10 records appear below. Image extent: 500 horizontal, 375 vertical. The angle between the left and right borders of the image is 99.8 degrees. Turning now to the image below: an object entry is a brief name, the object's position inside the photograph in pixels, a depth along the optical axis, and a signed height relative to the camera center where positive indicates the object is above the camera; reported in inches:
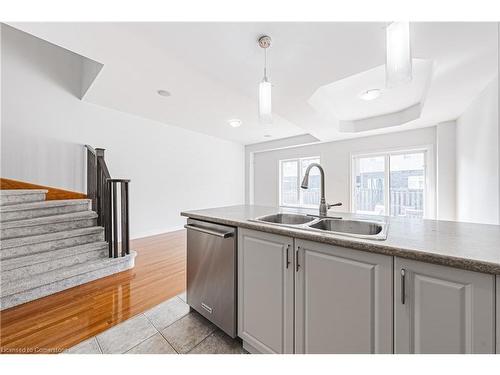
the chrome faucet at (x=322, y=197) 62.5 -3.1
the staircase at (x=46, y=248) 75.8 -27.0
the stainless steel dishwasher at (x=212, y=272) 54.9 -24.3
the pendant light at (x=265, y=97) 60.7 +26.6
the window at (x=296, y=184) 220.2 +3.5
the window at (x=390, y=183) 161.6 +3.6
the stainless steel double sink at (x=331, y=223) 50.9 -9.6
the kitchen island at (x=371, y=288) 27.9 -16.8
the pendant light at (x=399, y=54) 38.1 +24.5
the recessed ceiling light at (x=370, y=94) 107.1 +49.1
